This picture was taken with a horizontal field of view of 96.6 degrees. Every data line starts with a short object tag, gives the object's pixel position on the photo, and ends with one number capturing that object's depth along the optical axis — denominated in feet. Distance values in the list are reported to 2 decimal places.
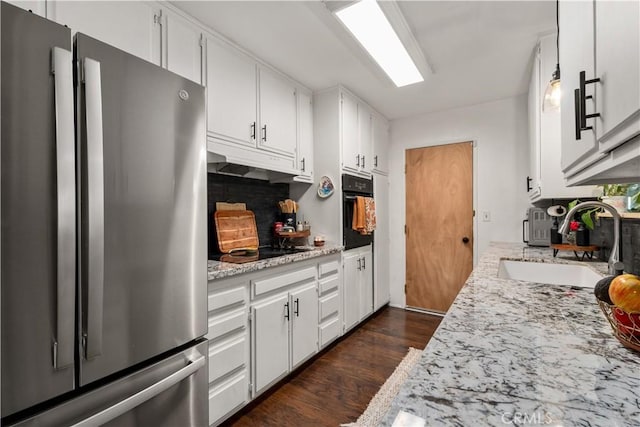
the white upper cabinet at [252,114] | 6.07
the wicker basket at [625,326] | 2.03
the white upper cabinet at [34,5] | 3.51
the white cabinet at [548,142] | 6.06
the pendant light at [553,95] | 4.07
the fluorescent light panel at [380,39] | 4.87
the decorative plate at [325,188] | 8.69
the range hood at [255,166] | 6.12
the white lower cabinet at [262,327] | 4.97
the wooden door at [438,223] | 10.65
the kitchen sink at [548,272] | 5.41
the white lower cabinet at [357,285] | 8.97
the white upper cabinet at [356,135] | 8.96
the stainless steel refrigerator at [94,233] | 2.41
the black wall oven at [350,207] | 8.79
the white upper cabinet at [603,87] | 1.48
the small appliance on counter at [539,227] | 8.14
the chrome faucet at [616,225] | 3.62
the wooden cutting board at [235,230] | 7.06
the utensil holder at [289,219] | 8.75
